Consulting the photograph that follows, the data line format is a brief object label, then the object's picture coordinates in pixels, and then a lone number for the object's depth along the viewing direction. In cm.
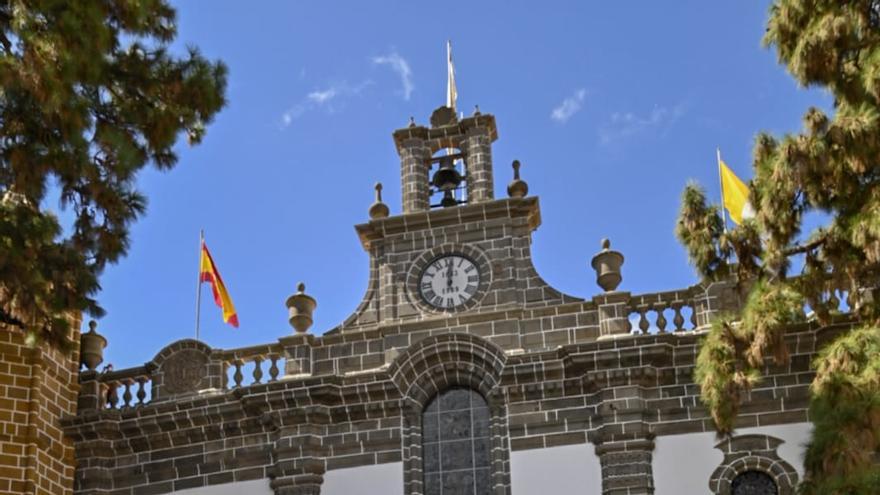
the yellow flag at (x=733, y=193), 2405
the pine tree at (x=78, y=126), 1591
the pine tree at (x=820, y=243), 1652
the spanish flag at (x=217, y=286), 2531
